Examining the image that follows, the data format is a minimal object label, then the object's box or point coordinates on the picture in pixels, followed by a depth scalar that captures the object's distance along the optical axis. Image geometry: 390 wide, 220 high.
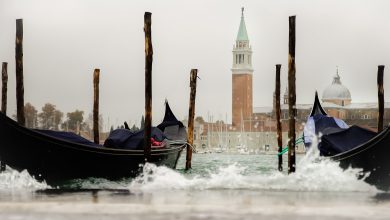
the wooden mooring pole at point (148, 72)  13.70
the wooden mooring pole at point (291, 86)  13.72
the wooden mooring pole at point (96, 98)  16.84
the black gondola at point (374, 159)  12.12
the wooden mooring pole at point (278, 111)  18.30
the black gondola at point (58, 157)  12.55
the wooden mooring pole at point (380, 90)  16.31
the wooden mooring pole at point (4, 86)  15.99
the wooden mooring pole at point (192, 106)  18.28
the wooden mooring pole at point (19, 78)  13.98
